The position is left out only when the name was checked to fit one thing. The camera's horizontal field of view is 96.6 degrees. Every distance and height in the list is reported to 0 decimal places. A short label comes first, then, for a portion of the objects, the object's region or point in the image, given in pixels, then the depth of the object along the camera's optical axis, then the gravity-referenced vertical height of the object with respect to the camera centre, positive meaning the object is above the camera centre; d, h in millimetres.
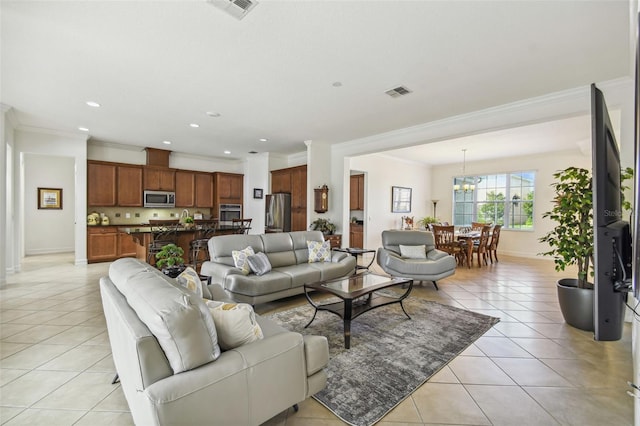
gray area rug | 1921 -1261
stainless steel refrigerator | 7273 -73
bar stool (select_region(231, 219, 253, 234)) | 6403 -460
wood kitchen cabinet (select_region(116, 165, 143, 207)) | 6946 +536
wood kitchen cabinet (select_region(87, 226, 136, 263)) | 6410 -857
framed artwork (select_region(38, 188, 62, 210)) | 7586 +242
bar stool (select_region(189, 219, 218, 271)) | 5556 -629
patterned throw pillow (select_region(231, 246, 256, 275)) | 3596 -640
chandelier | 8430 +1000
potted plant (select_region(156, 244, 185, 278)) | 2971 -570
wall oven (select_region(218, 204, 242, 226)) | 8422 -127
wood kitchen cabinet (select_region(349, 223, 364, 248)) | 7898 -739
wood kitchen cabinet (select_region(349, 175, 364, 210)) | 7978 +515
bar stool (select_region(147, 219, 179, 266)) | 5123 -506
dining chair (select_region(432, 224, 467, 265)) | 6367 -715
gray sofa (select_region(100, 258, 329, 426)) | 1223 -751
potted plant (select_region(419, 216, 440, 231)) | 7944 -317
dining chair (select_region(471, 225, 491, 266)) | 6473 -750
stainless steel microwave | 7309 +238
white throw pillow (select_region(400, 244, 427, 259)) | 4801 -700
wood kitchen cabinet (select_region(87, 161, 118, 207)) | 6539 +556
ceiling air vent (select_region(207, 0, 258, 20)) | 2109 +1536
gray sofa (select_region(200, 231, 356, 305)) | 3363 -807
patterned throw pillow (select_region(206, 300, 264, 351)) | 1531 -636
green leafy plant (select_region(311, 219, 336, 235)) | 6535 -377
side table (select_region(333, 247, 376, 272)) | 5104 -747
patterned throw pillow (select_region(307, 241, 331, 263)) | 4418 -651
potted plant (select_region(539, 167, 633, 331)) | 2975 -313
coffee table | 2650 -834
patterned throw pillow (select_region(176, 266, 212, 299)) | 2149 -557
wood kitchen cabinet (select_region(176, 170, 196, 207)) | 7873 +563
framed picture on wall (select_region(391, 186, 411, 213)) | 8531 +343
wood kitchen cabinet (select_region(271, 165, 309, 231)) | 6965 +506
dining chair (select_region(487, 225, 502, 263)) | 6875 -693
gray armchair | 4426 -801
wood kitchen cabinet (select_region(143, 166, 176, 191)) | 7340 +780
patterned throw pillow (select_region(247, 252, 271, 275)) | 3617 -706
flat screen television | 1218 -148
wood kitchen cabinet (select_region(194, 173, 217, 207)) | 8219 +548
